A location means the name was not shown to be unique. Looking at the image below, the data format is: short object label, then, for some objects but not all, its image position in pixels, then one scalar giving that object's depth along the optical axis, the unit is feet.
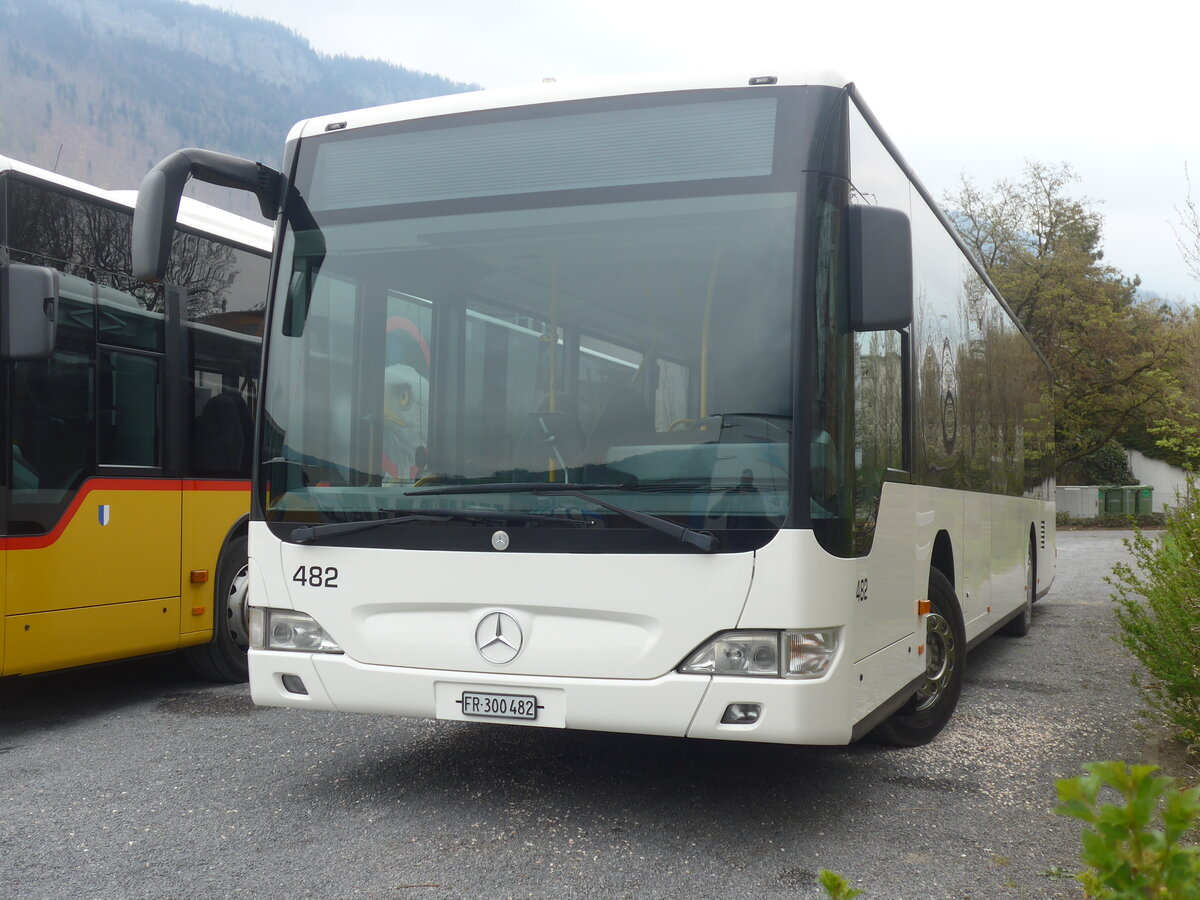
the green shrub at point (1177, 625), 18.04
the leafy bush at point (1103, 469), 166.71
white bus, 14.47
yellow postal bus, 20.86
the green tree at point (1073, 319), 135.64
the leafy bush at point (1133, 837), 5.71
